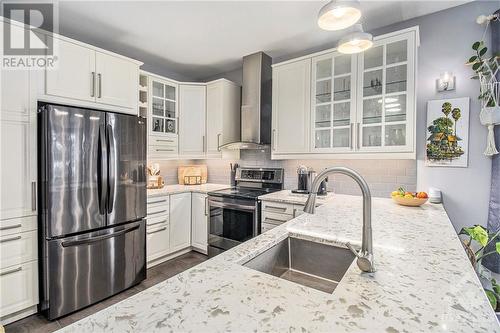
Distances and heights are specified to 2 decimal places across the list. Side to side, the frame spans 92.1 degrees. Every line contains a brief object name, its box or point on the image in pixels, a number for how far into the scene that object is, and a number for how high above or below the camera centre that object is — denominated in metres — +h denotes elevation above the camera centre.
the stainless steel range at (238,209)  2.65 -0.54
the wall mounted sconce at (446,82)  2.12 +0.73
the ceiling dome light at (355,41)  1.58 +0.82
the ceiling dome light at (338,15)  1.30 +0.86
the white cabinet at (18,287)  1.79 -0.97
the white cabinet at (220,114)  3.34 +0.68
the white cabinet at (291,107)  2.66 +0.64
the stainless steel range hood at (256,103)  3.04 +0.77
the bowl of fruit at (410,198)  1.88 -0.27
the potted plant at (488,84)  1.86 +0.64
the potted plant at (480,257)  1.50 -0.68
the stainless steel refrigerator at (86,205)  1.88 -0.37
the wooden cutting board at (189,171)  3.70 -0.14
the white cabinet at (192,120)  3.38 +0.60
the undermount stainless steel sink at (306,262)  1.11 -0.48
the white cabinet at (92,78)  2.04 +0.78
